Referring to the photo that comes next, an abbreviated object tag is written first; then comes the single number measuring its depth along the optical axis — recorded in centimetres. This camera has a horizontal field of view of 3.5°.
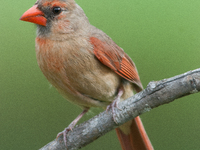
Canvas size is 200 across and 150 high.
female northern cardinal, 267
